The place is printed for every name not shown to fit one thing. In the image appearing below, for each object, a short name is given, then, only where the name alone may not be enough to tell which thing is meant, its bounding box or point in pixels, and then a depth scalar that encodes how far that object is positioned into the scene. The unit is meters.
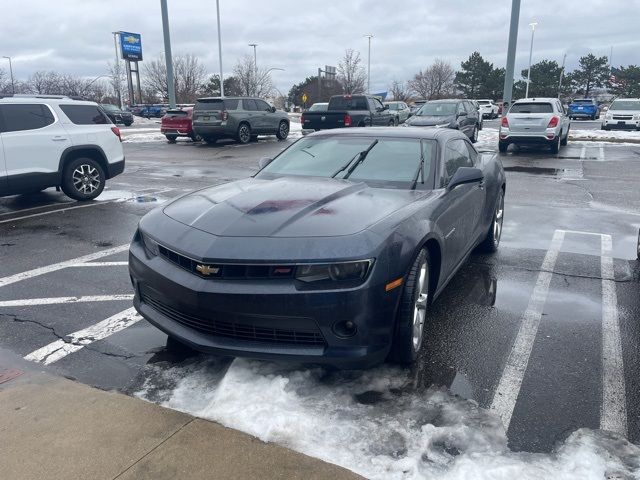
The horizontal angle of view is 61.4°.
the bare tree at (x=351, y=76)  60.97
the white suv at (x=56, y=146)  8.34
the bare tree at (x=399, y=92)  74.56
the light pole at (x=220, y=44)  38.90
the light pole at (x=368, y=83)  62.25
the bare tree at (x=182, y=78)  68.56
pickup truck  19.80
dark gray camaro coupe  2.97
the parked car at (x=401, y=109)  32.25
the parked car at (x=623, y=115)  25.34
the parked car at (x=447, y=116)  17.83
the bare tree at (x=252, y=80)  60.59
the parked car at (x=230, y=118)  20.53
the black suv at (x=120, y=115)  38.24
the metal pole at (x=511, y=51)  19.90
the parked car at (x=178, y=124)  22.67
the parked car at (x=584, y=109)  41.16
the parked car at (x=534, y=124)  16.78
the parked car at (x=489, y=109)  44.19
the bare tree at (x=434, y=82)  74.50
